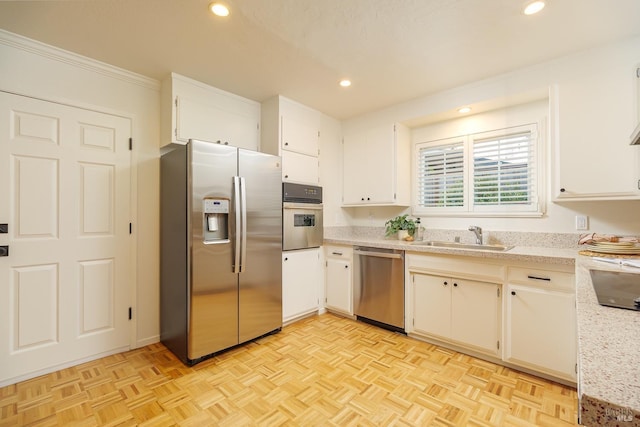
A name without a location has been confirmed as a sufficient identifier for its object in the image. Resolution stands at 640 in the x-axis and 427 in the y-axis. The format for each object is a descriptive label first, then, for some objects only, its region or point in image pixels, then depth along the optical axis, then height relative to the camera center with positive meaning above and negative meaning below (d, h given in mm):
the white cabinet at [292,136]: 3096 +870
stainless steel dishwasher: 2844 -752
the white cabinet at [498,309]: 2010 -762
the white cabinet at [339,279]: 3250 -755
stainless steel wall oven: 3029 -24
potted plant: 3251 -147
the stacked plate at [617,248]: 1893 -230
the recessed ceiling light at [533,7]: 1689 +1241
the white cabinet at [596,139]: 2000 +550
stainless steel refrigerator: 2289 -293
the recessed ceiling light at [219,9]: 1732 +1261
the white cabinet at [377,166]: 3291 +575
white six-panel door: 2045 -166
